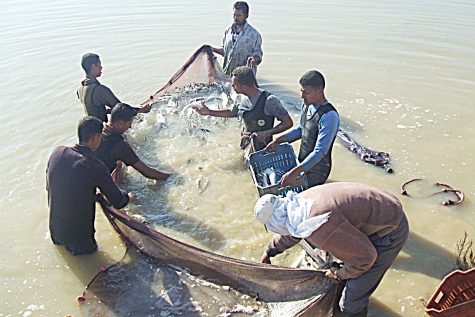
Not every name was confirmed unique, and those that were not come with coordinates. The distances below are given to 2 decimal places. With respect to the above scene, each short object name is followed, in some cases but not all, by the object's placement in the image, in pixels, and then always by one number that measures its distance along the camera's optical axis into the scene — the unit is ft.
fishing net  10.08
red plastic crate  9.50
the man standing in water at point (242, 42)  21.63
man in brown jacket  8.19
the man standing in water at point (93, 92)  17.49
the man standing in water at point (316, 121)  12.08
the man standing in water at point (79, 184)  12.17
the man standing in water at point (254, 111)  14.93
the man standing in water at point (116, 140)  14.71
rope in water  16.52
